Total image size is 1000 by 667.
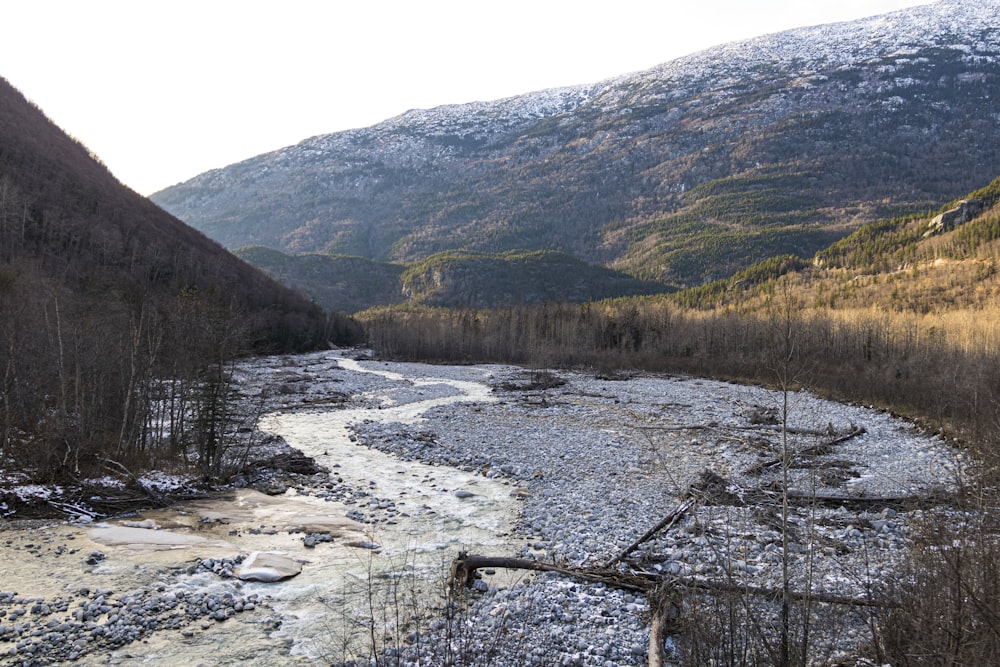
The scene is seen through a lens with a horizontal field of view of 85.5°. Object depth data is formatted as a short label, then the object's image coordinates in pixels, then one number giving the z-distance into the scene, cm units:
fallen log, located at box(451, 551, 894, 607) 882
